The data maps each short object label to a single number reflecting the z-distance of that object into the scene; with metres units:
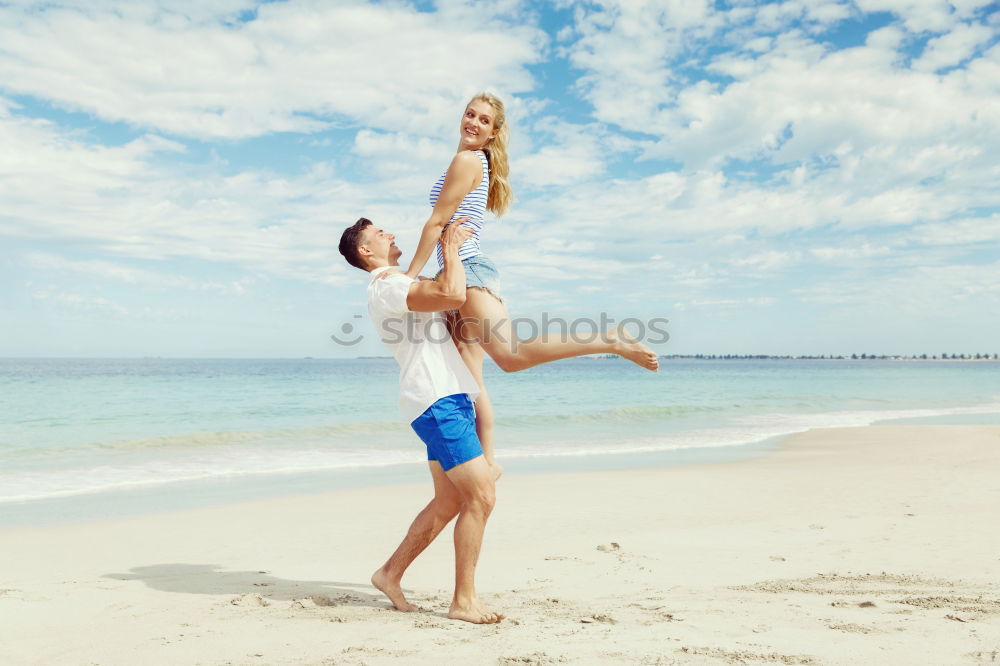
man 3.63
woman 3.87
